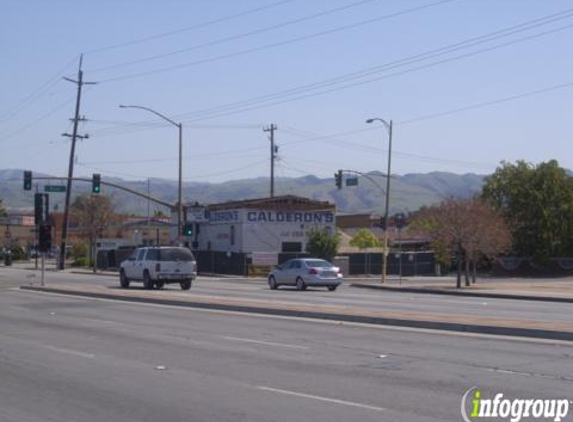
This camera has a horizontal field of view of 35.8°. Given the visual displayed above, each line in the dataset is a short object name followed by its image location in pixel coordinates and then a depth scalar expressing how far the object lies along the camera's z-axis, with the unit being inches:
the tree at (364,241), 3850.9
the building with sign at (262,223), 2925.7
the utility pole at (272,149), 3265.3
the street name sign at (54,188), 2105.9
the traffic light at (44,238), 1665.8
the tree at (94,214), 3700.5
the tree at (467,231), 1747.0
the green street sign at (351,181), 2185.0
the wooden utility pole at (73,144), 2829.7
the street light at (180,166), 2175.2
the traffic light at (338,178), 2247.8
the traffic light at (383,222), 2100.6
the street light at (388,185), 2040.5
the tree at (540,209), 2950.3
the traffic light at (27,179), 2007.9
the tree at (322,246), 2684.5
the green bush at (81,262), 3378.0
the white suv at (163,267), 1574.8
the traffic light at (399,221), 1992.5
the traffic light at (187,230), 2331.4
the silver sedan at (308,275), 1644.9
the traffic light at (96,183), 2016.6
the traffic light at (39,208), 1696.6
